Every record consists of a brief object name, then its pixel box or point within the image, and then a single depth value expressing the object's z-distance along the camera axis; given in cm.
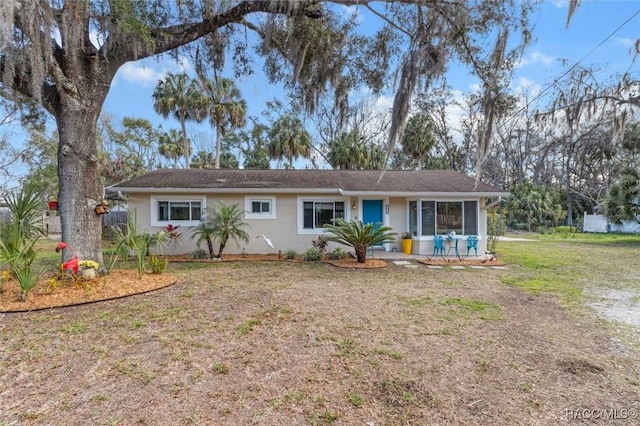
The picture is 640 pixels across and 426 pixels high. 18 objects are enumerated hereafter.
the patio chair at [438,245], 1069
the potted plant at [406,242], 1131
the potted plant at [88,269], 596
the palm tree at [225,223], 959
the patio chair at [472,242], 1065
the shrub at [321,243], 1046
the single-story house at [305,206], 1077
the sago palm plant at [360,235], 920
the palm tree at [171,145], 2584
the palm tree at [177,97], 2120
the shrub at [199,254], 1023
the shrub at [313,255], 1019
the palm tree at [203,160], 2930
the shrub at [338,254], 1032
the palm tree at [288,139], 2175
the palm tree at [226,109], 2120
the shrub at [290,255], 1057
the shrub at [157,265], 723
